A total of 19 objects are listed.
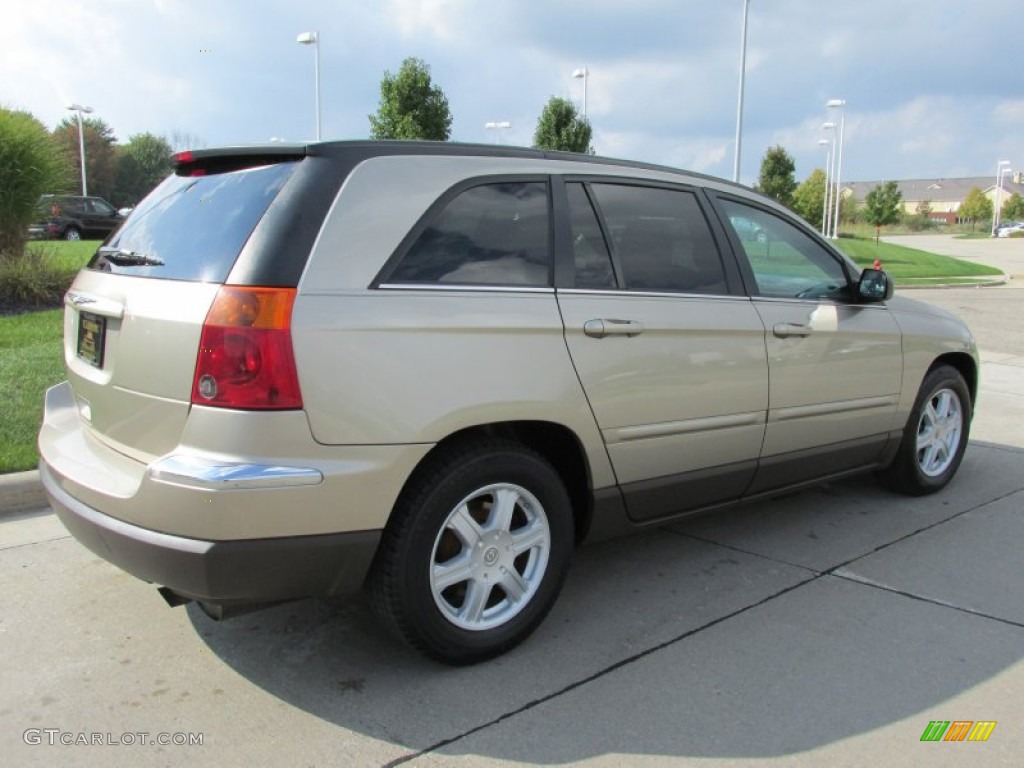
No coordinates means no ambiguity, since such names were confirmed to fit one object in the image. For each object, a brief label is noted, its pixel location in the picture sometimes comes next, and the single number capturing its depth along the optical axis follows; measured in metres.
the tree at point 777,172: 34.47
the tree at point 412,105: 20.95
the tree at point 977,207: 103.00
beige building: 136.12
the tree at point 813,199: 49.49
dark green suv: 29.19
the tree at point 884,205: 45.41
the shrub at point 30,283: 9.61
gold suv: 2.54
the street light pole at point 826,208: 49.78
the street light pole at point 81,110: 40.50
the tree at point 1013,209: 103.19
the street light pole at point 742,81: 24.59
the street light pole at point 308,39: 29.36
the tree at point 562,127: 24.33
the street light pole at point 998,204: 87.94
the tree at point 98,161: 61.28
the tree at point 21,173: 10.36
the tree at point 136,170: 66.44
